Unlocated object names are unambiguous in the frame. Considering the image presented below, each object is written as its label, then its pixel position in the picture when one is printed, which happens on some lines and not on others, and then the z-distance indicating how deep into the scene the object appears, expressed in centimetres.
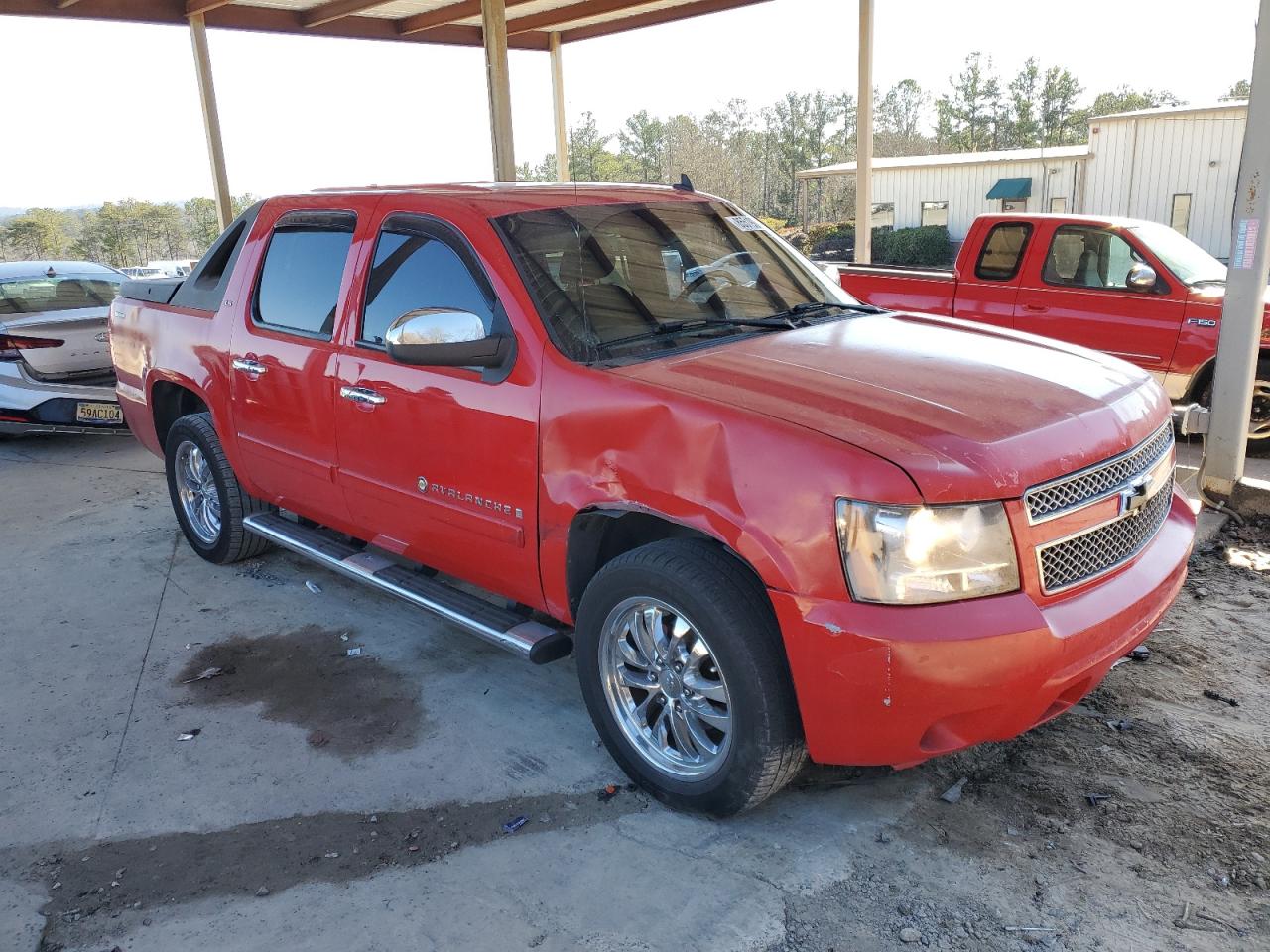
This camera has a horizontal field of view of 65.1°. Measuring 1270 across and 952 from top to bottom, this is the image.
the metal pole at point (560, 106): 1498
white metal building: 2566
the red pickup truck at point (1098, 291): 745
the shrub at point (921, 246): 3219
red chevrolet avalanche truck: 259
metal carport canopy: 1175
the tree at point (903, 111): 7244
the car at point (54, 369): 793
